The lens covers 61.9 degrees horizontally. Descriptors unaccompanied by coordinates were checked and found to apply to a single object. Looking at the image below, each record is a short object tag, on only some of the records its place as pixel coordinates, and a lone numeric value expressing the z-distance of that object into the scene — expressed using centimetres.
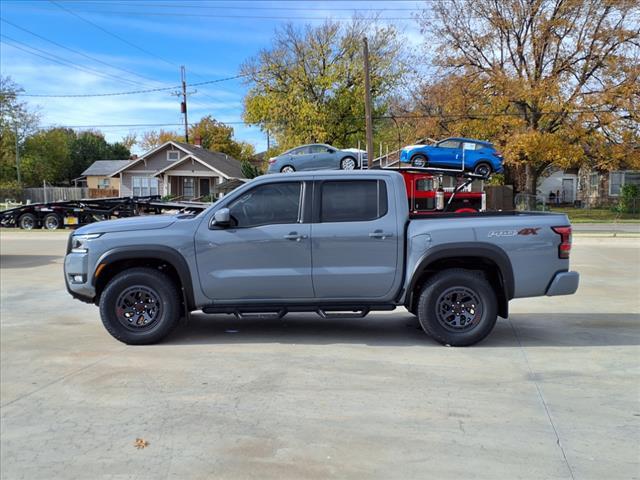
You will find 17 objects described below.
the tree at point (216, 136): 7269
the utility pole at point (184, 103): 4931
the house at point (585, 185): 4203
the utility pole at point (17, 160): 5798
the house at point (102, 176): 6406
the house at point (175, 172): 4481
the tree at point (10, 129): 5691
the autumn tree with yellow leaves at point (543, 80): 2889
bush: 3253
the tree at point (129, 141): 9225
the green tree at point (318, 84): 3859
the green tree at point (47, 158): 6488
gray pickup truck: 579
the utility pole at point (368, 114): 2606
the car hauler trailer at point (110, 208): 860
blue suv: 1509
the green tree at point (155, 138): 8212
